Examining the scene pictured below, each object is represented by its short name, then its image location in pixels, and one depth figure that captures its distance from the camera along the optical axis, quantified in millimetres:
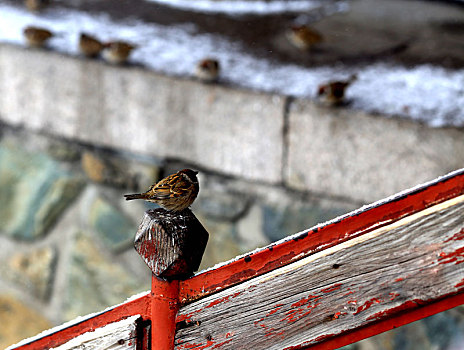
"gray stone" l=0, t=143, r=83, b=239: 5668
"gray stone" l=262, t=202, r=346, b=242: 4656
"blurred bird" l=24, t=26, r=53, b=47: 5363
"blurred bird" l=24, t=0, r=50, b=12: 6686
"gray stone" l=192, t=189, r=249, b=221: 4988
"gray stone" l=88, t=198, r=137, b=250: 5516
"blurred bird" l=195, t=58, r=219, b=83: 4754
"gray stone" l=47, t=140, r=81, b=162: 5516
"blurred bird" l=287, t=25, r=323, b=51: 5559
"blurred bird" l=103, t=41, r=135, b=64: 5090
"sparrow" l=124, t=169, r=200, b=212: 2785
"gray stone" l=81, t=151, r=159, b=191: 5309
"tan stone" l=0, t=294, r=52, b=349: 6051
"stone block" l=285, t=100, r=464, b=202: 4137
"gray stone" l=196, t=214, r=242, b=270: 5145
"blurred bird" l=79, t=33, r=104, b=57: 5200
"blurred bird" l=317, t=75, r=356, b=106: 4291
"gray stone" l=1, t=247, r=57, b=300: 5898
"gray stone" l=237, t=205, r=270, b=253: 4965
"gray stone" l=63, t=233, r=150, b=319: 5613
